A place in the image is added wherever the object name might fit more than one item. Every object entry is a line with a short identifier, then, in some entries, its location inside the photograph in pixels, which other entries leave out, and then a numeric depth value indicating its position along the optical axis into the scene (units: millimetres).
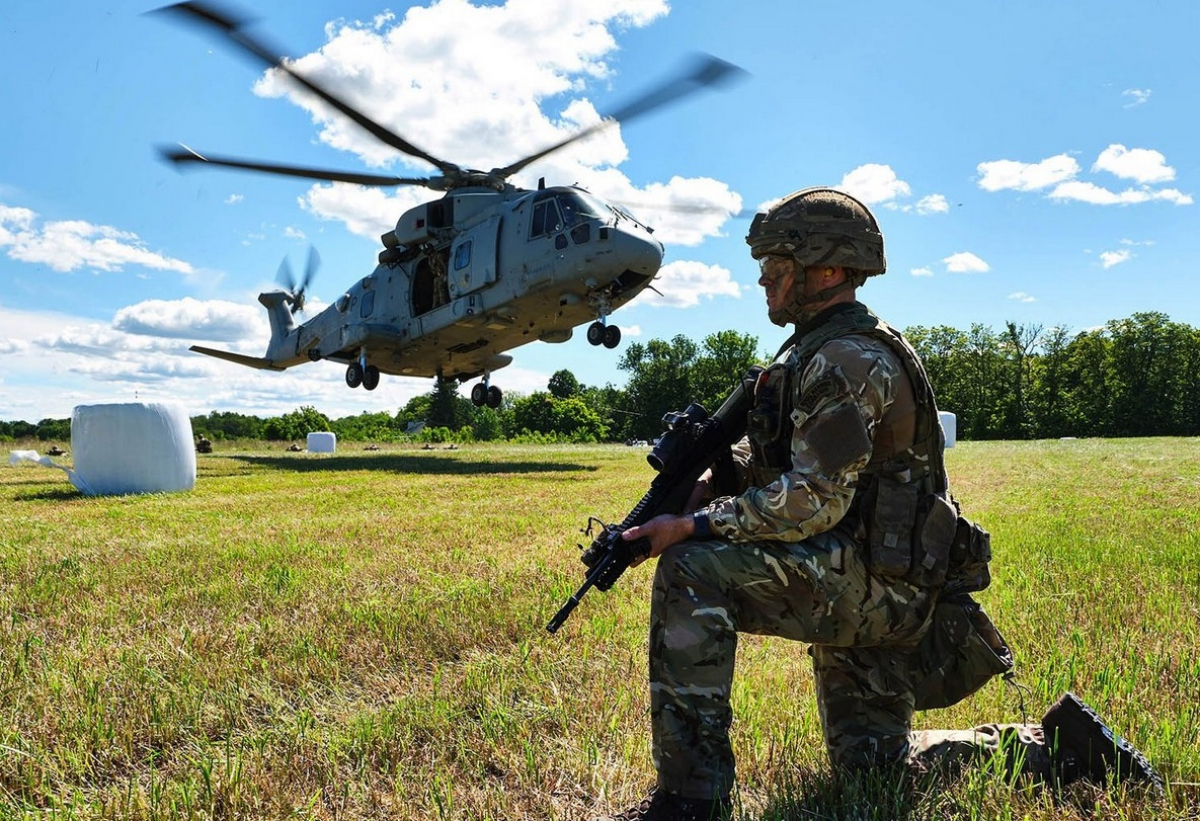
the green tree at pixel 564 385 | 76125
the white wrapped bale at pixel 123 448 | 10547
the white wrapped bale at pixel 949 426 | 24186
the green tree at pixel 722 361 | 75188
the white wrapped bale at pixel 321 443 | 28156
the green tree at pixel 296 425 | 50250
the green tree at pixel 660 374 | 77625
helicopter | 14188
